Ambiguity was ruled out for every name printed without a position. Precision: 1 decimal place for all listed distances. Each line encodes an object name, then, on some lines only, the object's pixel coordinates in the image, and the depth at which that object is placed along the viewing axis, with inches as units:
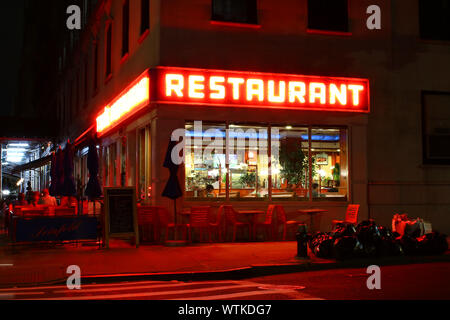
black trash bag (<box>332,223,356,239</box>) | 461.4
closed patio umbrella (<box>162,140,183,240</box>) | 557.0
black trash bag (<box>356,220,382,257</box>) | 460.1
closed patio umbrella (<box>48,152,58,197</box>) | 760.3
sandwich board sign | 532.7
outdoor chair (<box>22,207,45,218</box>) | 597.4
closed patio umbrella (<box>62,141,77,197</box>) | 622.5
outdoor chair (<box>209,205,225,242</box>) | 586.6
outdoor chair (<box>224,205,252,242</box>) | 592.4
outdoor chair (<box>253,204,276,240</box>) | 610.2
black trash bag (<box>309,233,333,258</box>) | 457.1
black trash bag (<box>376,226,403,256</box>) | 464.4
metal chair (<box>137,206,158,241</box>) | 569.6
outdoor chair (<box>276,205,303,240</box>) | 611.5
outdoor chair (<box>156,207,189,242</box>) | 574.9
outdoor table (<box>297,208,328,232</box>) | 606.5
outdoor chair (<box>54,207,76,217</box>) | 593.9
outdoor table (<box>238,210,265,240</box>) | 595.8
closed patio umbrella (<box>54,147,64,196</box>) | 672.0
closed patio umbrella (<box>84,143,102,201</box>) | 577.9
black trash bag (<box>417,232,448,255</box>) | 479.5
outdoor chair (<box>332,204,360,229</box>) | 609.9
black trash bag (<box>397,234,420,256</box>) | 477.1
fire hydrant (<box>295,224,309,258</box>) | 447.2
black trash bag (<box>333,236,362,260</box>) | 449.7
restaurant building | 600.1
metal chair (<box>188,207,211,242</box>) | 568.4
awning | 1001.0
